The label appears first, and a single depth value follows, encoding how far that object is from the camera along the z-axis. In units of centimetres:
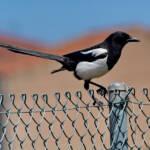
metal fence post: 709
